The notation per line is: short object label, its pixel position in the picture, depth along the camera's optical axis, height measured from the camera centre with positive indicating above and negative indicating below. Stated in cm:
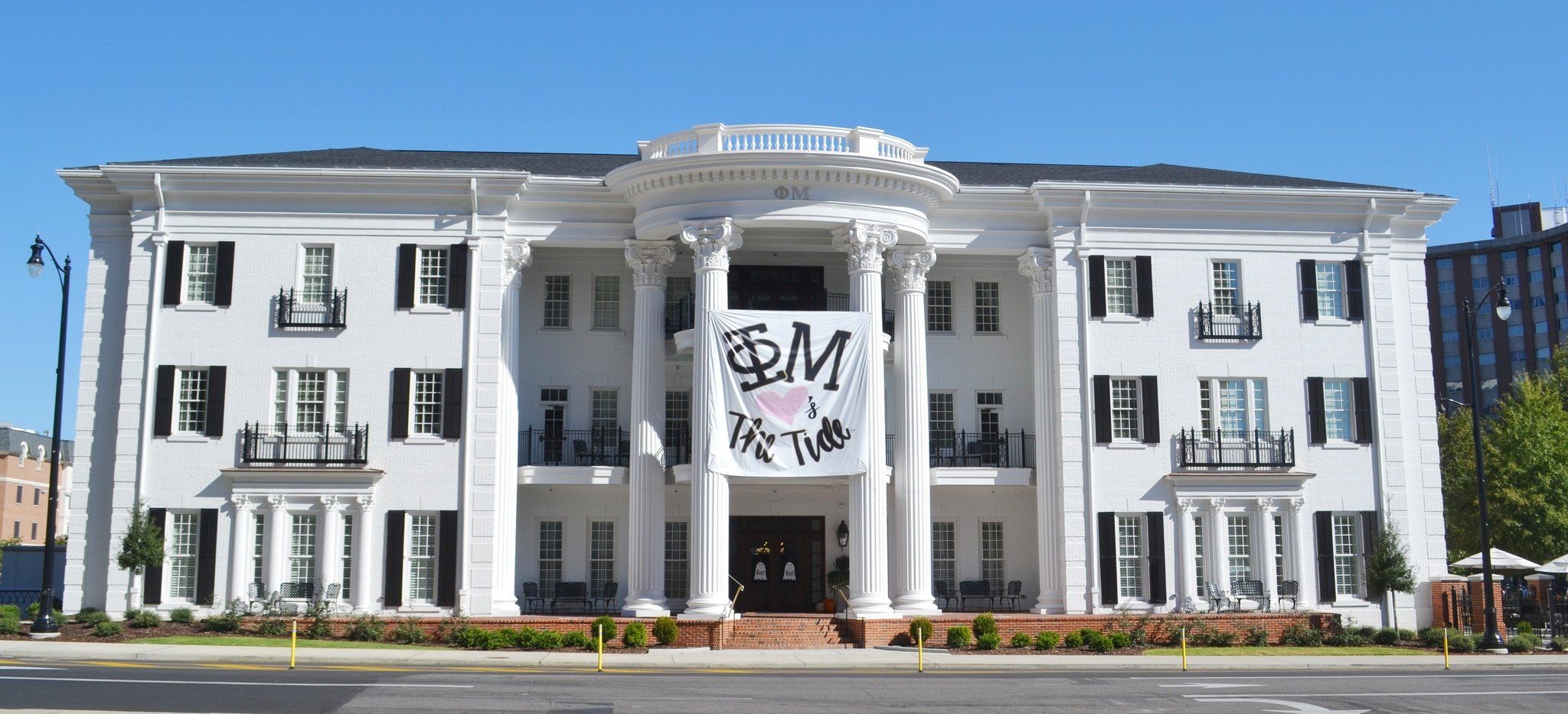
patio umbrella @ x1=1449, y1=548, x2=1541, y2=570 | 3944 -52
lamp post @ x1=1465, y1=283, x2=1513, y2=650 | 3306 +132
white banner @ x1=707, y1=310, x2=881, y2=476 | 3462 +381
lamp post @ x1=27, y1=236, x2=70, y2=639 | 3108 +140
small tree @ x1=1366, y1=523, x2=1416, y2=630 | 3628 -66
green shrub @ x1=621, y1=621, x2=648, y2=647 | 3077 -198
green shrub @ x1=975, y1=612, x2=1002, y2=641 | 3145 -182
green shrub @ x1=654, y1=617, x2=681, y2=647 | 3152 -196
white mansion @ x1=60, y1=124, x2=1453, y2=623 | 3547 +450
